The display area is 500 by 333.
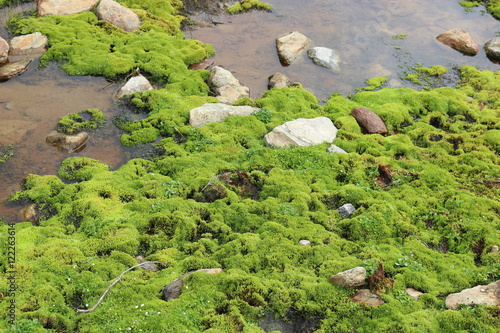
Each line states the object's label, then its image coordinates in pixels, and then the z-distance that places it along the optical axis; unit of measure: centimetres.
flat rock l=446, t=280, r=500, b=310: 958
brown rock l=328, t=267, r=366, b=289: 1017
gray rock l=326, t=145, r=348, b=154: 1601
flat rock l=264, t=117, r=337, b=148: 1614
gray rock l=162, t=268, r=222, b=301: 983
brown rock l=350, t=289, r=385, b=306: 980
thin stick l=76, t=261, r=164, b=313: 927
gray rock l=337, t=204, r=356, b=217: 1312
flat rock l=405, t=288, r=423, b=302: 1019
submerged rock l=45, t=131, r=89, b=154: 1599
